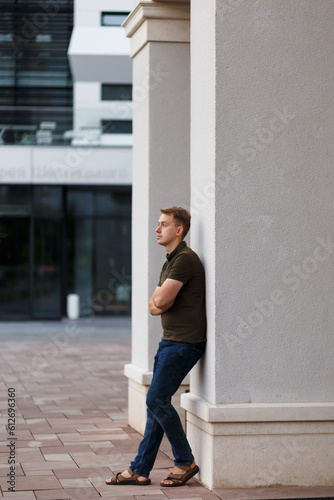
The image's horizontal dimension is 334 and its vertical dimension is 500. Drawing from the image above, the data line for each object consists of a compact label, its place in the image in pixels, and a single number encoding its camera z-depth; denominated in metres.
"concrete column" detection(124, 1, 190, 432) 13.05
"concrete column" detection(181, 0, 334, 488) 9.62
